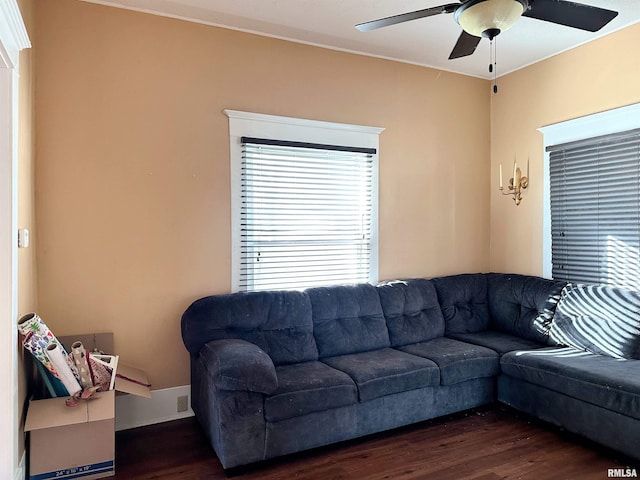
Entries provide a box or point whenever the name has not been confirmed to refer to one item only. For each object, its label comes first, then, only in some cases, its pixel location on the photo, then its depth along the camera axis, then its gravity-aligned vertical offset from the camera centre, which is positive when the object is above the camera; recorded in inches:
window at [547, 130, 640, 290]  136.7 +9.9
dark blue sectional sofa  102.1 -32.3
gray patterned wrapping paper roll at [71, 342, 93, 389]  102.0 -28.0
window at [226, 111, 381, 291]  136.6 +12.1
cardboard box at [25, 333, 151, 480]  93.6 -41.7
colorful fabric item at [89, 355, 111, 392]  103.5 -30.6
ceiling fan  81.6 +42.9
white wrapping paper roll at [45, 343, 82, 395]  96.3 -27.1
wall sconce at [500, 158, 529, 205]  149.4 +19.0
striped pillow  122.6 -22.9
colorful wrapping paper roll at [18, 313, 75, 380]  92.8 -20.4
